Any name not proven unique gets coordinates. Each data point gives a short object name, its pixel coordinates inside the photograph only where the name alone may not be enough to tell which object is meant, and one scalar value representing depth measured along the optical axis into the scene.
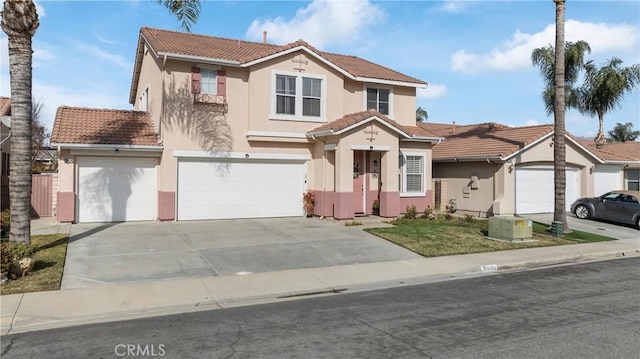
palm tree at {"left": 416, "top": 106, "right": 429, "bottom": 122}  49.03
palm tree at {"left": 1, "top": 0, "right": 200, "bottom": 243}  10.25
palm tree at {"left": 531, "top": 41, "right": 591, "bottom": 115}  23.05
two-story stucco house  16.03
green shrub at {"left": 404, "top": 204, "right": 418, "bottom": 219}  18.27
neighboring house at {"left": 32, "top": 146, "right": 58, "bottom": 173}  25.78
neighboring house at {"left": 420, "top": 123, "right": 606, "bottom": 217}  19.91
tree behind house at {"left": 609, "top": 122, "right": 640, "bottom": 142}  56.12
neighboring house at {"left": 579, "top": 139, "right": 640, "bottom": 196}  23.50
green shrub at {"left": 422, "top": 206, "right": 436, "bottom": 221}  18.53
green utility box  14.38
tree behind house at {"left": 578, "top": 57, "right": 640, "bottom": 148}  26.73
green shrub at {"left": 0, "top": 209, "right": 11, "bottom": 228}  13.42
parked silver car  18.56
